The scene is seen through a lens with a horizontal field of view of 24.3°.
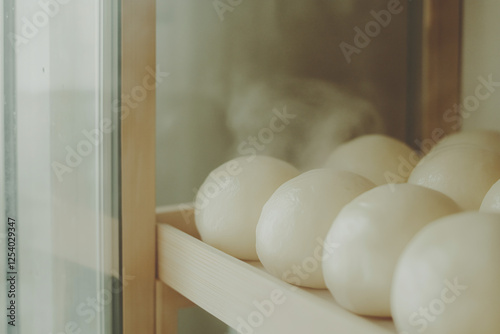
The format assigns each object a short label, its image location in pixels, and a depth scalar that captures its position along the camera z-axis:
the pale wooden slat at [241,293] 0.67
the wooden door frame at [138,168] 0.81
